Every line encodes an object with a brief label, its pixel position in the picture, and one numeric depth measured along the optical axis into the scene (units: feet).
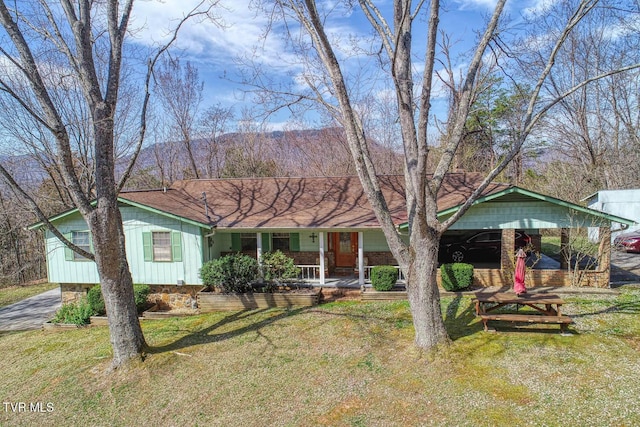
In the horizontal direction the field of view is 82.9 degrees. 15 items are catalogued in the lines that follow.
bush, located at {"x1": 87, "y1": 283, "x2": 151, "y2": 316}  38.99
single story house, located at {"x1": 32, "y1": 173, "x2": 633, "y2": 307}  36.81
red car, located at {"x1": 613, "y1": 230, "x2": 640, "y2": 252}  54.95
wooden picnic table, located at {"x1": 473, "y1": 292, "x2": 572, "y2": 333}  25.02
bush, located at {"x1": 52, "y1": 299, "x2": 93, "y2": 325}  37.81
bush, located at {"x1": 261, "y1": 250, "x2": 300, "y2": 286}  39.04
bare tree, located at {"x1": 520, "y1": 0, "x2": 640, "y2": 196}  73.77
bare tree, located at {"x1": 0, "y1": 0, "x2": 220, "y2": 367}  22.70
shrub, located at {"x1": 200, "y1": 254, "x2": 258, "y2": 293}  38.58
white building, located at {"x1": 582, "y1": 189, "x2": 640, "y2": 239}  59.06
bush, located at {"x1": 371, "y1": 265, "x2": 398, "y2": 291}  37.81
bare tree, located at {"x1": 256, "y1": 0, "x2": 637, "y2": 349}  21.39
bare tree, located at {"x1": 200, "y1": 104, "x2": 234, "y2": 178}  94.63
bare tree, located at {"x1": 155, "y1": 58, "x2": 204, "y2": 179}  87.61
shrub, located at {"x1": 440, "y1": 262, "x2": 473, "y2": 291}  36.99
